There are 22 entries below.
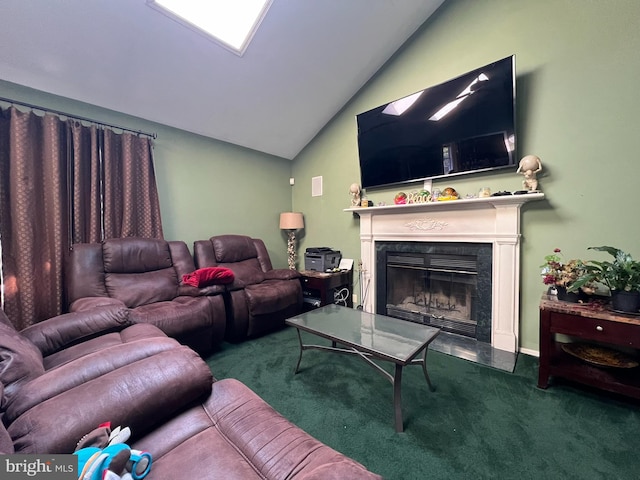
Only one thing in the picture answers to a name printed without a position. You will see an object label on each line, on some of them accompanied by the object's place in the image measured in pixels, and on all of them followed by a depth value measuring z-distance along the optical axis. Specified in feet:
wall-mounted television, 6.84
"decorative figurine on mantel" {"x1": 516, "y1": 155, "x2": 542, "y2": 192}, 6.40
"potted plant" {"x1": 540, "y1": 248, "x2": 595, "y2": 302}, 5.40
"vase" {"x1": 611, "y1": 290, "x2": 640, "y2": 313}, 4.74
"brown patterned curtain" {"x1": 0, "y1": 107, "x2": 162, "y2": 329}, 6.55
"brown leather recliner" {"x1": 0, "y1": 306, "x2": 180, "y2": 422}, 2.63
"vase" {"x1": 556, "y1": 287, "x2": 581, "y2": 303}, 5.49
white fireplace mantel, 6.90
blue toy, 1.79
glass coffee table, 4.43
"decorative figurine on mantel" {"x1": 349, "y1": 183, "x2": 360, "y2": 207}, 9.97
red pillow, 7.45
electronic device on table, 10.43
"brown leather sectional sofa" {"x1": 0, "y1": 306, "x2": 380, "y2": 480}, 2.22
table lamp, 11.89
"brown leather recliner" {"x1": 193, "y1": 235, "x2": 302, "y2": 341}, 7.89
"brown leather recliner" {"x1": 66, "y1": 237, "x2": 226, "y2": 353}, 6.29
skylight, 6.29
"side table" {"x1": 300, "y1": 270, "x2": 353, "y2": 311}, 9.60
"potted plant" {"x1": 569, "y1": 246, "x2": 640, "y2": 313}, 4.73
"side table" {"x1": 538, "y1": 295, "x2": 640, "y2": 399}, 4.68
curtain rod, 6.55
